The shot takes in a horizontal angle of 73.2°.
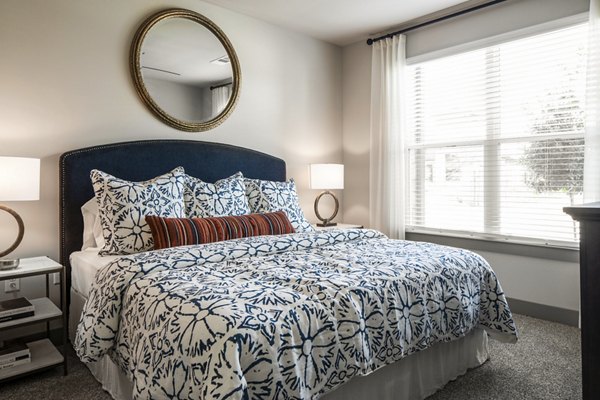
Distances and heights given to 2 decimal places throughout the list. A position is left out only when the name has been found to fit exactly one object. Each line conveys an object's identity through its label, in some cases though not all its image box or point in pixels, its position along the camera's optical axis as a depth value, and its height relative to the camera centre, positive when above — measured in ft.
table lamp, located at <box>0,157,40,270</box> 7.11 +0.35
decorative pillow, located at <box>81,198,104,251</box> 8.71 -0.55
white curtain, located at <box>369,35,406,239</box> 12.94 +2.07
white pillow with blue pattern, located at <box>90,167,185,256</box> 7.93 -0.18
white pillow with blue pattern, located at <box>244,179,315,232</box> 10.38 -0.06
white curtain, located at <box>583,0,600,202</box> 9.11 +1.83
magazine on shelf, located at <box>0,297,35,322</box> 6.81 -1.88
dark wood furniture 2.92 -0.73
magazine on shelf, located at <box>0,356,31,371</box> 6.90 -2.82
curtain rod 11.02 +5.23
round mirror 10.21 +3.51
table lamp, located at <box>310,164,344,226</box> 12.67 +0.67
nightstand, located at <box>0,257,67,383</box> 6.85 -2.08
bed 4.16 -1.53
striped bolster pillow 7.88 -0.63
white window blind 9.94 +1.55
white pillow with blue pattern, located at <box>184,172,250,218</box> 9.24 +0.00
